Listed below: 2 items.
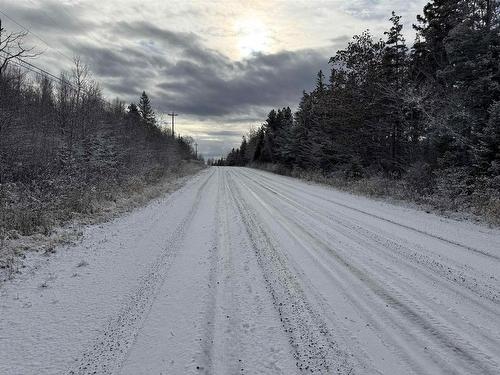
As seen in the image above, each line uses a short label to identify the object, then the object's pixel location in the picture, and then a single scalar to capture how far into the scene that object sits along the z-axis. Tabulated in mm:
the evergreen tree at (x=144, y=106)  76312
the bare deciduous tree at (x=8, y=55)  12564
